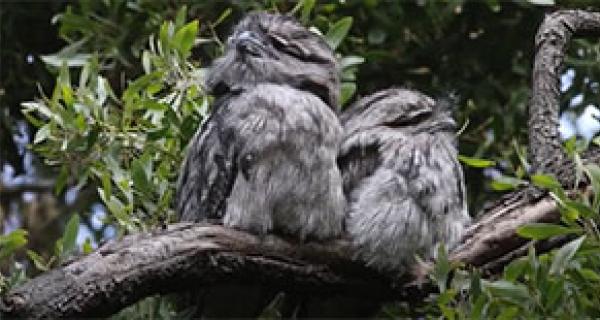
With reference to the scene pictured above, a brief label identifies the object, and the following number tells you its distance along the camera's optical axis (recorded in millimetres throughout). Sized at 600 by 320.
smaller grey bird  5406
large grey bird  5371
